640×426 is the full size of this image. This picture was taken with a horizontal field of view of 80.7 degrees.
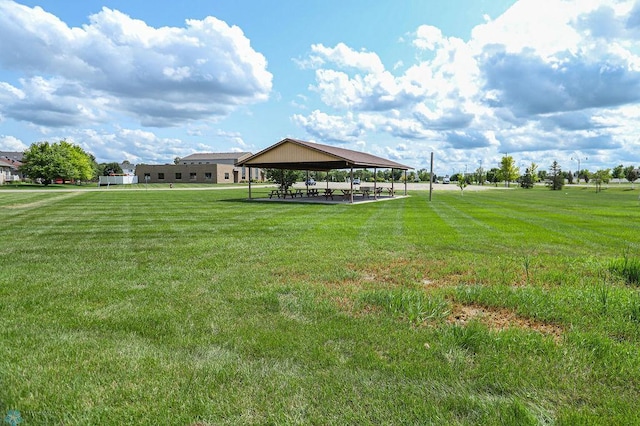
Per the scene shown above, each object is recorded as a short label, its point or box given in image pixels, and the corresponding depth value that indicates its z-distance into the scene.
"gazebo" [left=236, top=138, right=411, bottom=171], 23.53
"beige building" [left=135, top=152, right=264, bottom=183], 72.81
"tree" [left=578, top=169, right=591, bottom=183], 110.31
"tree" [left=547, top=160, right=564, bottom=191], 60.91
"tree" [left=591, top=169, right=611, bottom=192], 52.73
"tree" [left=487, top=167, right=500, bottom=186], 91.88
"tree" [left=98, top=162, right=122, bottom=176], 95.00
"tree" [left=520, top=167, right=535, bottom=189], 66.12
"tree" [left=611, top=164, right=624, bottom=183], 100.38
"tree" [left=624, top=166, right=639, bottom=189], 92.19
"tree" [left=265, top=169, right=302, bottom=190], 42.16
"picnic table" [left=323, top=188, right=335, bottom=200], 27.12
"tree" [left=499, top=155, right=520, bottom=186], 72.88
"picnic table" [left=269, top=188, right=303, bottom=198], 27.93
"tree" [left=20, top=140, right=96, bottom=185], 51.44
